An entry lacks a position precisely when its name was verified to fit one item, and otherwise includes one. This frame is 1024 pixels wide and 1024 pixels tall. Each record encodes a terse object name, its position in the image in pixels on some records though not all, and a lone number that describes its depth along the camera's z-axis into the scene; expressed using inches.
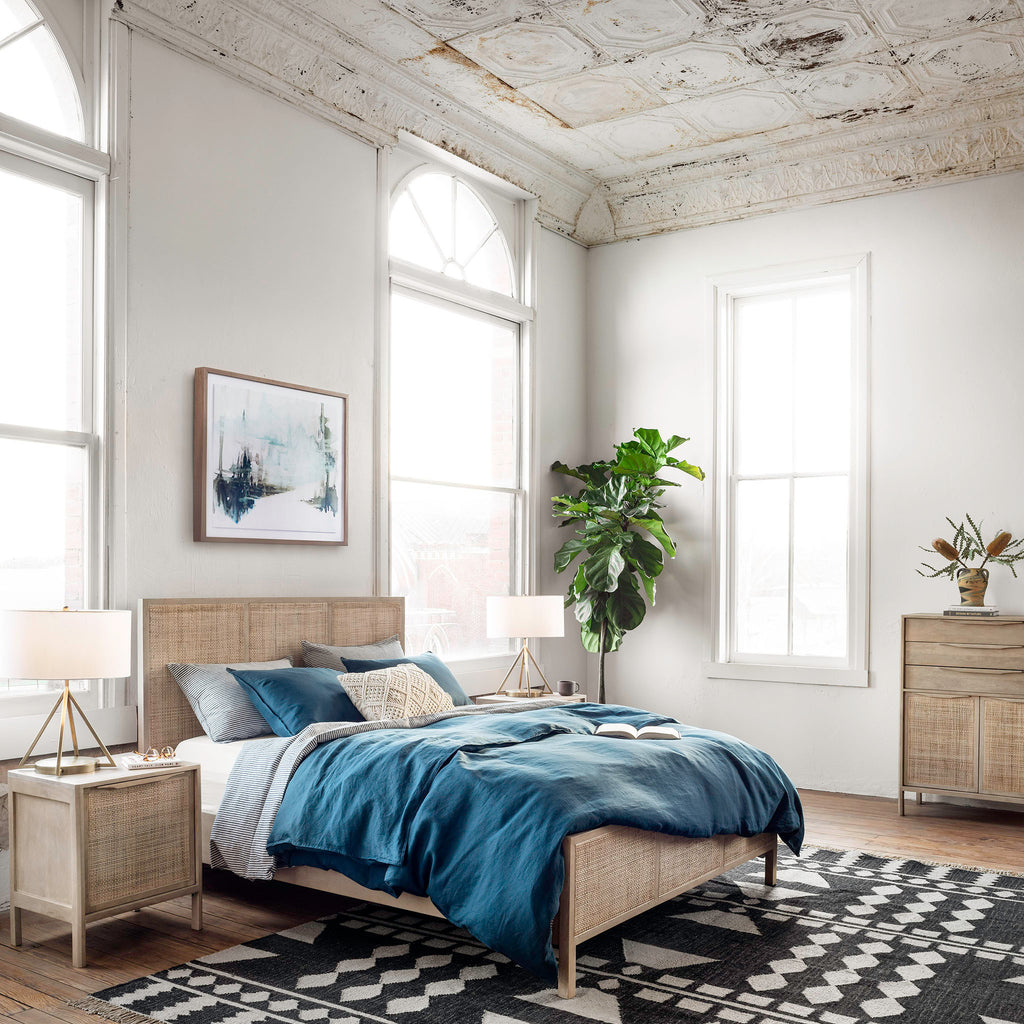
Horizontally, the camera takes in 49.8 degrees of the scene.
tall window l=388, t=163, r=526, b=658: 247.8
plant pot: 239.3
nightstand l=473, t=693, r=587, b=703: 213.2
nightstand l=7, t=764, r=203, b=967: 141.5
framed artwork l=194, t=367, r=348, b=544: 196.1
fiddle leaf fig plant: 271.6
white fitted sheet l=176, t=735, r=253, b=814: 170.6
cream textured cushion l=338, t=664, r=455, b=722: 181.8
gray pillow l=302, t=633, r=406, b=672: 204.4
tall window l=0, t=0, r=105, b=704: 169.0
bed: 135.6
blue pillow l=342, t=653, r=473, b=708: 204.2
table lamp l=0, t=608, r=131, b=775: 141.0
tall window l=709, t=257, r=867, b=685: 266.8
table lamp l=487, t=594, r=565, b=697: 237.8
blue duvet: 132.2
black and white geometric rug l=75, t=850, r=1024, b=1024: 128.4
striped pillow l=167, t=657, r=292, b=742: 178.1
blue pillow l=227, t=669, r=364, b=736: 176.7
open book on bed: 171.8
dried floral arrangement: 241.3
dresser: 228.5
